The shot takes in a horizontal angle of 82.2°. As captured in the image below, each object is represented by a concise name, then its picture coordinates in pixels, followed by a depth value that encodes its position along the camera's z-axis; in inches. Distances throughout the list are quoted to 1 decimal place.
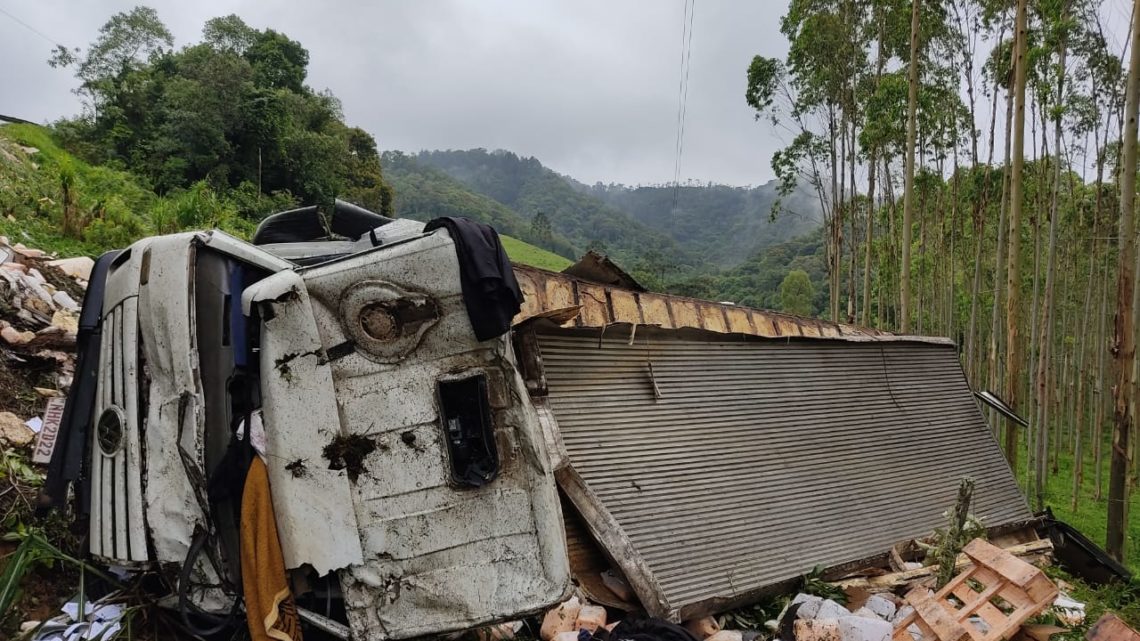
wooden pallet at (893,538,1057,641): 140.6
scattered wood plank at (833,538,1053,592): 179.2
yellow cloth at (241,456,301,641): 91.0
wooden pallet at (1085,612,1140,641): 140.7
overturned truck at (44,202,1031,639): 94.8
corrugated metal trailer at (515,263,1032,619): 160.4
